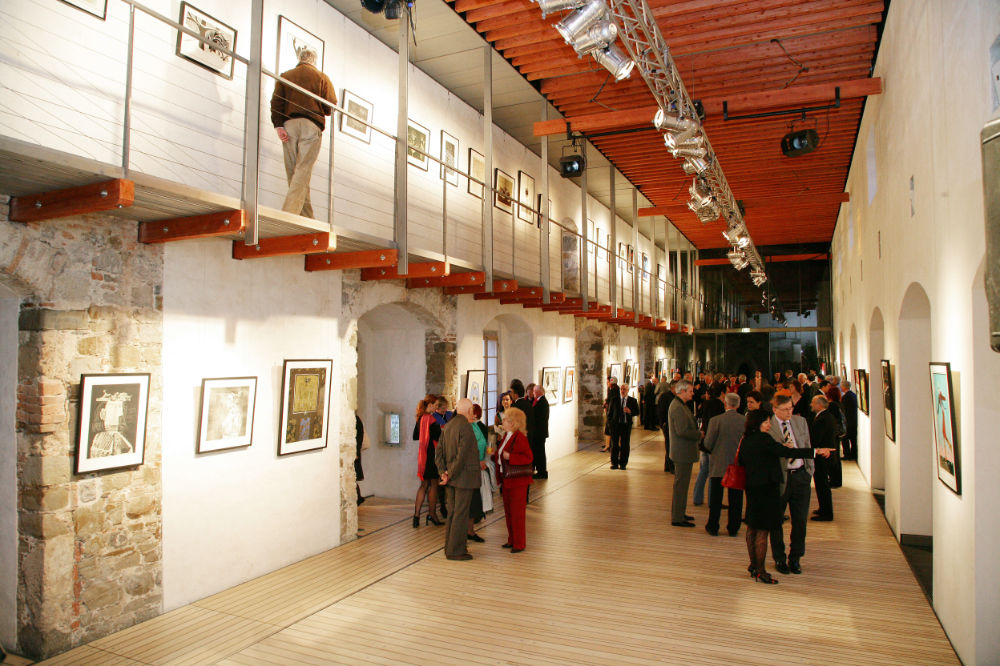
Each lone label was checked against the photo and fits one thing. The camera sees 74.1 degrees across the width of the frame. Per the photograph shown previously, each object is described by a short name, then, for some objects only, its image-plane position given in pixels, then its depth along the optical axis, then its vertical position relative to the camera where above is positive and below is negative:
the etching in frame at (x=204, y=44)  6.07 +3.08
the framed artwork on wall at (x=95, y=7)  5.09 +2.82
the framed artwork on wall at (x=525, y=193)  13.60 +3.72
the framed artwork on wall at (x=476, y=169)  11.52 +3.56
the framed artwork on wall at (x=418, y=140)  9.71 +3.44
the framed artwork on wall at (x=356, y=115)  8.20 +3.28
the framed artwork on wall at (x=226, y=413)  6.11 -0.42
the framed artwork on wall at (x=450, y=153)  10.59 +3.53
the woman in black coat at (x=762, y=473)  6.13 -0.93
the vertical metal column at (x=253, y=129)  5.26 +1.96
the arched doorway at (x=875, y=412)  10.17 -0.62
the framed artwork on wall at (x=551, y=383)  14.36 -0.26
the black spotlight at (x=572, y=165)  12.20 +3.82
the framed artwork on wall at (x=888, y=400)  8.20 -0.35
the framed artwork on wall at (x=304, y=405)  7.08 -0.40
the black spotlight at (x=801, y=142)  10.62 +3.73
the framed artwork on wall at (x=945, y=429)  4.94 -0.44
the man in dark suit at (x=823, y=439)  8.34 -0.85
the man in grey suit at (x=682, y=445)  8.41 -0.93
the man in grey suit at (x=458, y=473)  7.14 -1.11
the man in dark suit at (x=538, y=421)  11.40 -0.87
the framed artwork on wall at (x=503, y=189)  12.42 +3.50
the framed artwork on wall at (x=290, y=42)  7.26 +3.67
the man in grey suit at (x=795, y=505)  6.68 -1.35
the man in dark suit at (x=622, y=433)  13.02 -1.22
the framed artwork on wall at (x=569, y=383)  15.67 -0.29
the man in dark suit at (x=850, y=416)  12.60 -0.85
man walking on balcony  6.16 +2.32
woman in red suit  7.32 -1.17
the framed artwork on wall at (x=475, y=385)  10.87 -0.25
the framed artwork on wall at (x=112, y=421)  5.07 -0.42
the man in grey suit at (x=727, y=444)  8.02 -0.88
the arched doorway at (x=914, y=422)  7.42 -0.56
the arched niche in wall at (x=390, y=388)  10.38 -0.29
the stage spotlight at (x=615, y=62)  7.00 +3.30
